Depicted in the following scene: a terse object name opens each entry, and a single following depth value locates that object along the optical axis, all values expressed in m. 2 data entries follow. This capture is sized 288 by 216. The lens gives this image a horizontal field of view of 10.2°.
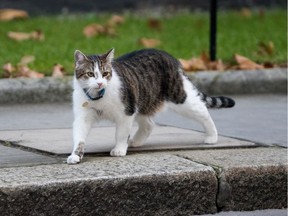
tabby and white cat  8.91
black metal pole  14.38
